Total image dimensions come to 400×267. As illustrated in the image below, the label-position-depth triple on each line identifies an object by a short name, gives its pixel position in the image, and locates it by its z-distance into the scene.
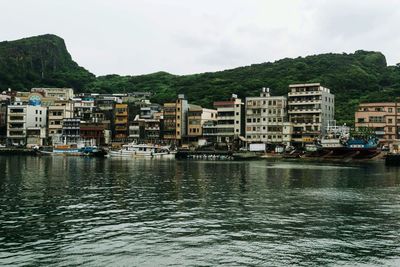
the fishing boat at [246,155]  125.00
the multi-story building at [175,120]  146.00
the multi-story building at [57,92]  189.75
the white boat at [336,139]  116.25
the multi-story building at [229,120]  142.50
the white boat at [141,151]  127.82
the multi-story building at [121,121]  153.25
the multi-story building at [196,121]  145.50
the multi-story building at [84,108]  155.88
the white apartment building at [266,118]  138.62
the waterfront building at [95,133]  149.50
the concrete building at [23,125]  153.25
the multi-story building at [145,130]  148.50
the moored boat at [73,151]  133.23
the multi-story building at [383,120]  126.19
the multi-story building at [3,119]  158.25
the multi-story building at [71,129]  148.50
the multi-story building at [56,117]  153.12
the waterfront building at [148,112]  152.25
